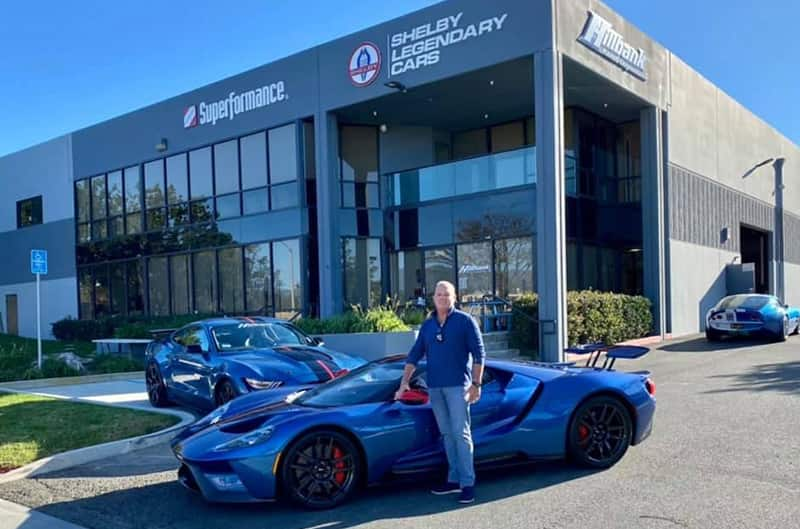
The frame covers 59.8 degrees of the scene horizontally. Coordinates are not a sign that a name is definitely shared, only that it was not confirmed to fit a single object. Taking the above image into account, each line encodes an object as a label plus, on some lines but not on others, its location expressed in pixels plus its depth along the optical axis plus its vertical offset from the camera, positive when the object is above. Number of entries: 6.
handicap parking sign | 14.51 +0.12
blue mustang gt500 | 8.45 -1.30
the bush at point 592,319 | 15.19 -1.56
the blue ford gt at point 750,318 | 16.84 -1.70
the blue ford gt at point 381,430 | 5.11 -1.37
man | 5.23 -0.93
